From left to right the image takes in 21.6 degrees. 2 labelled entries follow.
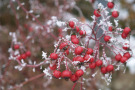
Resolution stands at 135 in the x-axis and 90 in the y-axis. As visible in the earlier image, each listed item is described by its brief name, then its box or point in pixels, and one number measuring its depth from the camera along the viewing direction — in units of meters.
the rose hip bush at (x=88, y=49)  0.46
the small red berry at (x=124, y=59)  0.47
